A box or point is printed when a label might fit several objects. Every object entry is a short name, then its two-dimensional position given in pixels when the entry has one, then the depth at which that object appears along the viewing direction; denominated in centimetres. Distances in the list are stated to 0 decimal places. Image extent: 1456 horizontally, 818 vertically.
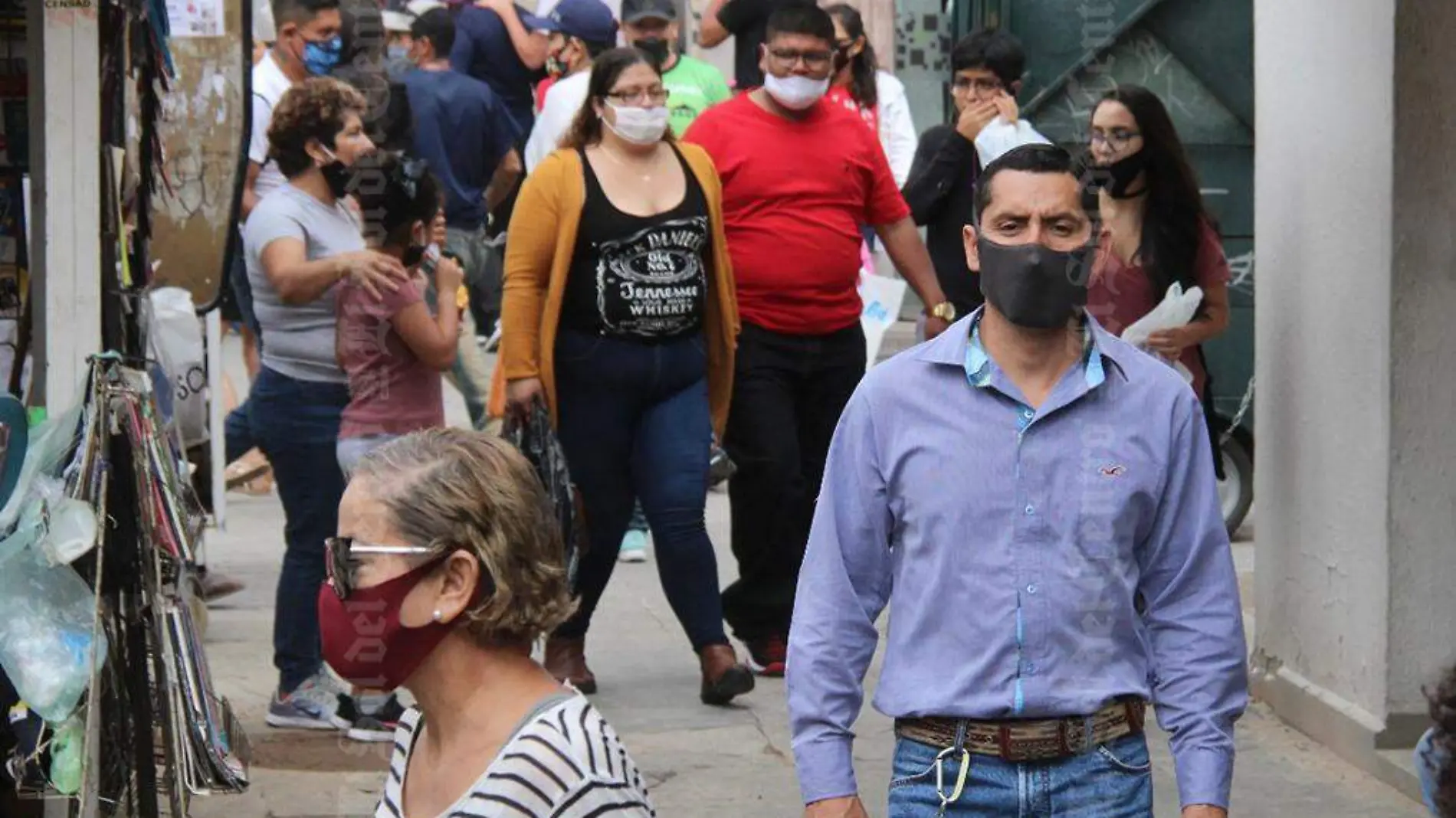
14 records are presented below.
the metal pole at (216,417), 1914
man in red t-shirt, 1580
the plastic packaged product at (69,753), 1072
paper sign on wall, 1681
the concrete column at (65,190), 1121
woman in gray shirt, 1460
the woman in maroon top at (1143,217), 1430
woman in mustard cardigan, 1509
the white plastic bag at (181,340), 1586
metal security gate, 1998
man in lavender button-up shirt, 805
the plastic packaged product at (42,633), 1062
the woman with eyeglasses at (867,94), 2150
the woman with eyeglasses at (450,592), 656
